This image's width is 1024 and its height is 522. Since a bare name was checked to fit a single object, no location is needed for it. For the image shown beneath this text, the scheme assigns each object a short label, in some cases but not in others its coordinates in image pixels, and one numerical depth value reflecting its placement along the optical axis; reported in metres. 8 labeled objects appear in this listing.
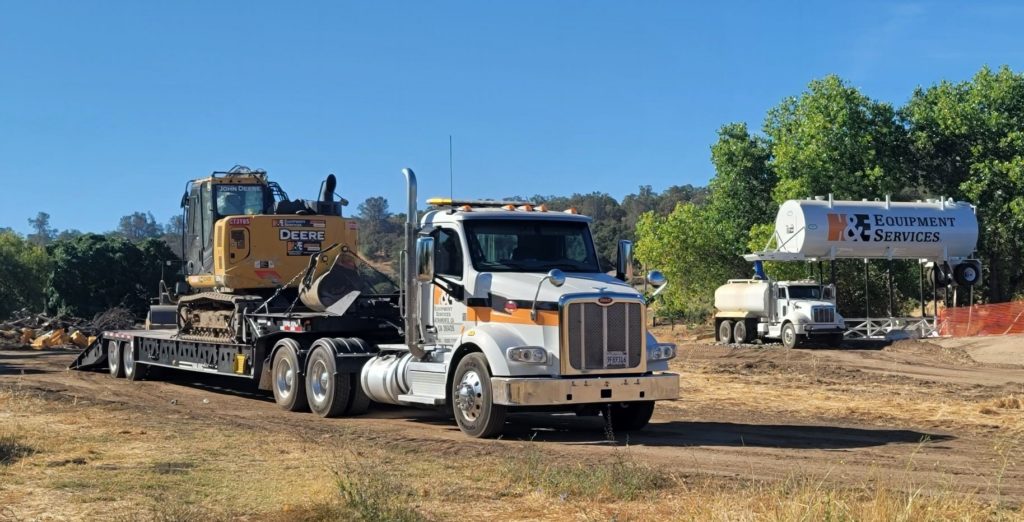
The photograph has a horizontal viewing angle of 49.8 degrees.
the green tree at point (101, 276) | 53.97
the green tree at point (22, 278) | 62.75
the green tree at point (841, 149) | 49.47
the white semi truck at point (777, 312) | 38.47
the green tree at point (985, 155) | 48.50
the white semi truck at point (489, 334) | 13.59
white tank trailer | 41.12
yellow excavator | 19.05
